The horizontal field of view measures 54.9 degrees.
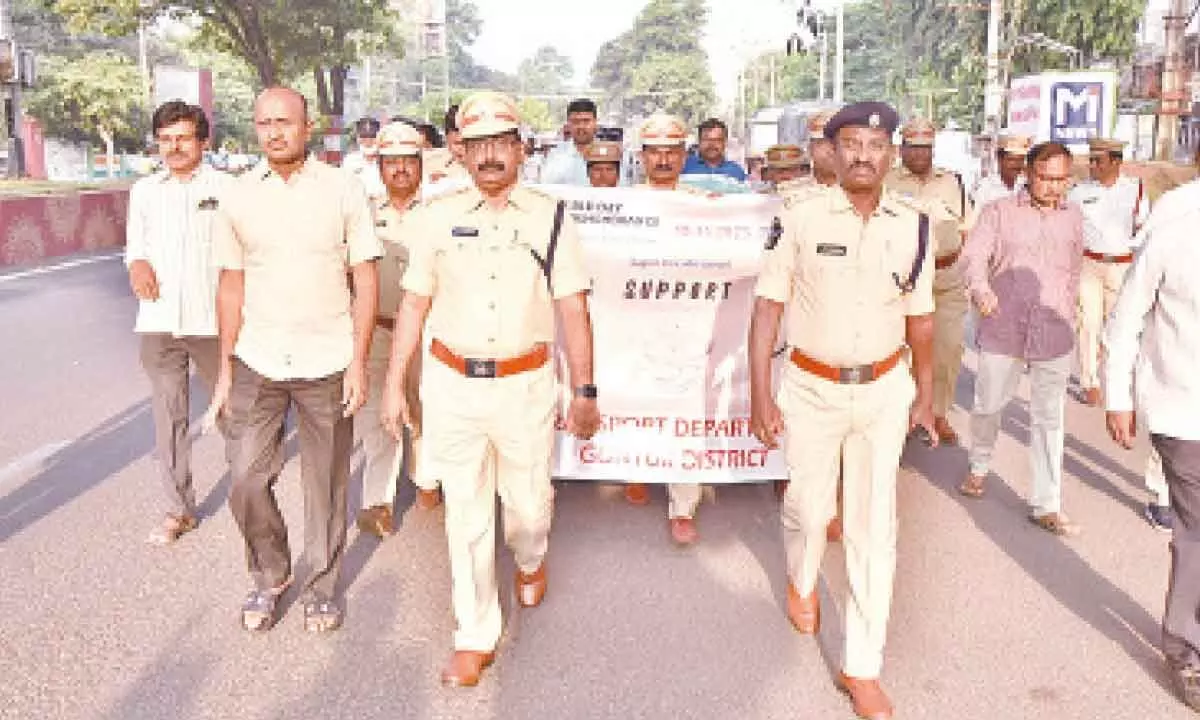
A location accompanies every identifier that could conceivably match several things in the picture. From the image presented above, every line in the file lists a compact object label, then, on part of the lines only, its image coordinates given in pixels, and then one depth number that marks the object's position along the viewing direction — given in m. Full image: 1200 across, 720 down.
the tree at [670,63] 179.75
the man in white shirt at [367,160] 7.68
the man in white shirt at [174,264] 5.23
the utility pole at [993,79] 33.47
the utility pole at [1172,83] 22.47
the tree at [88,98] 50.94
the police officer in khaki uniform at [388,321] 5.73
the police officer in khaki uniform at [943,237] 7.18
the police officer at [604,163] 6.63
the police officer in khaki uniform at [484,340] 3.89
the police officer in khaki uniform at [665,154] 5.91
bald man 4.16
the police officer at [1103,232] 8.55
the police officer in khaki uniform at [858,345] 3.80
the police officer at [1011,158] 7.61
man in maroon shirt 5.77
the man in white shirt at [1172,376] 3.81
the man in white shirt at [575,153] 8.51
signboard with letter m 21.17
